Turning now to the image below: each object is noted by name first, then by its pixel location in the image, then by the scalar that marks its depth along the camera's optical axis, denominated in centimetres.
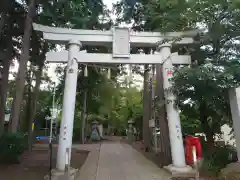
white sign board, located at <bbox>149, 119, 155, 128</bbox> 1046
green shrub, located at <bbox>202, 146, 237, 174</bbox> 561
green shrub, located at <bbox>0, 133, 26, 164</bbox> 707
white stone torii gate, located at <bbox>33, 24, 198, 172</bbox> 613
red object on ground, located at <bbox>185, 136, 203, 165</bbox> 611
